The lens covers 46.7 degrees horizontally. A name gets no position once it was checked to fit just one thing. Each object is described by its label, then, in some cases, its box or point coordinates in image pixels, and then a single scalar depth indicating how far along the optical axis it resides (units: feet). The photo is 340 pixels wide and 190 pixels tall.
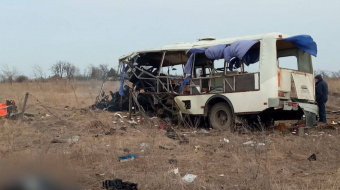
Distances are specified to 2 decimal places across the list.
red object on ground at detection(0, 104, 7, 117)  39.37
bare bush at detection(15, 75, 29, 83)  118.13
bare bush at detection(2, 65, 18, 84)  89.24
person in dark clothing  39.81
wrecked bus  32.71
